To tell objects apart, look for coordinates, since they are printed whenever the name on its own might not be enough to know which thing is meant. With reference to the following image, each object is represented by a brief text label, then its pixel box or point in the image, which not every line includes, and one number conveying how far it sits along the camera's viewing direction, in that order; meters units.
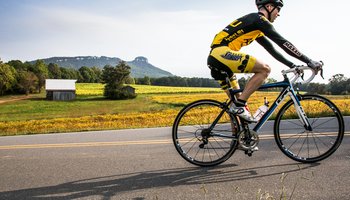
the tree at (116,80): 92.25
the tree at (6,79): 107.00
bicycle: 4.64
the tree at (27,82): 110.90
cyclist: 4.39
